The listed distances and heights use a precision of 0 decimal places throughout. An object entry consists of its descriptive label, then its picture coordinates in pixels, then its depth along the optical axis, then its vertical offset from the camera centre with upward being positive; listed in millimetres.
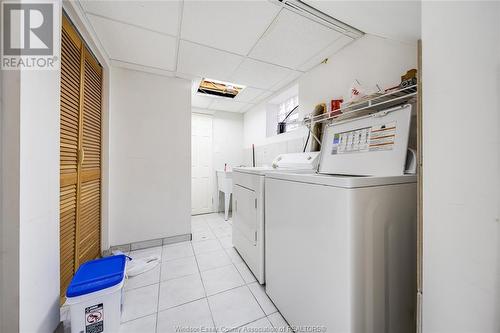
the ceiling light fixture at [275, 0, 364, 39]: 1243 +1090
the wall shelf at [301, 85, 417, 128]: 1033 +426
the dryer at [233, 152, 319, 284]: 1464 -353
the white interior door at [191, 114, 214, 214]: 3613 +30
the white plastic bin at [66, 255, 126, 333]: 977 -733
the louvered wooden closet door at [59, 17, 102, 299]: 1251 +98
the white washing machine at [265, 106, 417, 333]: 772 -363
